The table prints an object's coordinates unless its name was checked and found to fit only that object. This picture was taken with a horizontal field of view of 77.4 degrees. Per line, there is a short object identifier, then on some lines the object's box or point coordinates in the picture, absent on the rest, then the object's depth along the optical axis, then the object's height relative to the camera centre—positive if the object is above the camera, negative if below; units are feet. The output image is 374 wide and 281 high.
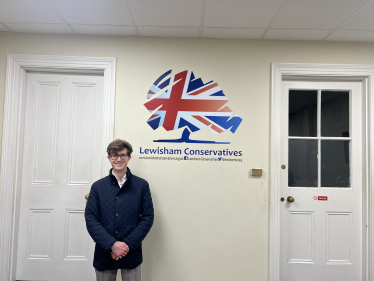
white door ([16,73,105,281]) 7.75 -0.80
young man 5.67 -1.77
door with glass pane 7.80 -0.92
